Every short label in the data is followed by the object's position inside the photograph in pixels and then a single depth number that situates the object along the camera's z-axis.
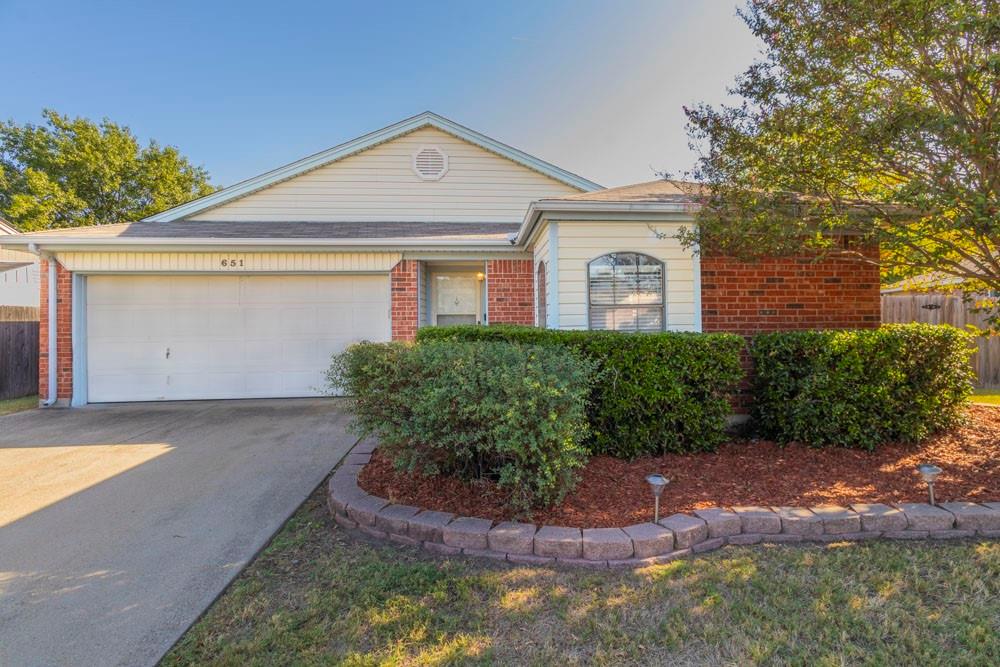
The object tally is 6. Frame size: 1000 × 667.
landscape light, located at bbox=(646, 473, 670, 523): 2.86
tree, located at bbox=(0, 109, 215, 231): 18.62
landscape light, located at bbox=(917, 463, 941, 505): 2.98
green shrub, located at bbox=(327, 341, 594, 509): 2.84
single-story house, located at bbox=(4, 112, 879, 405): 5.56
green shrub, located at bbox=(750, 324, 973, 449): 4.26
